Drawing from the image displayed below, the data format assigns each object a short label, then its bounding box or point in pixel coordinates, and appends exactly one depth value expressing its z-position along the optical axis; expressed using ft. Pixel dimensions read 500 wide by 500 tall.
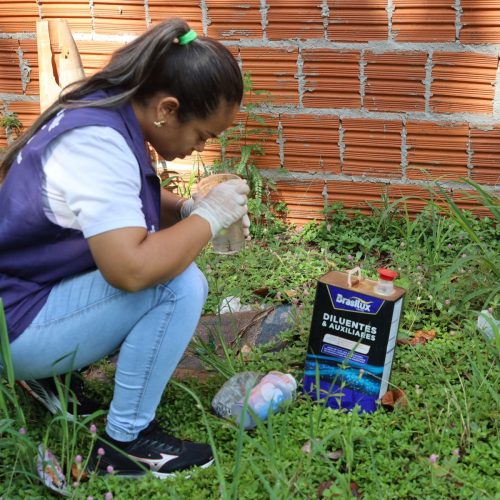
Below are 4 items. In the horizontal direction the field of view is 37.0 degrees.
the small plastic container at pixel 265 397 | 7.35
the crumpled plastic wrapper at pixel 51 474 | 6.39
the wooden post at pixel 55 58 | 11.50
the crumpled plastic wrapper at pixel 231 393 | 7.53
